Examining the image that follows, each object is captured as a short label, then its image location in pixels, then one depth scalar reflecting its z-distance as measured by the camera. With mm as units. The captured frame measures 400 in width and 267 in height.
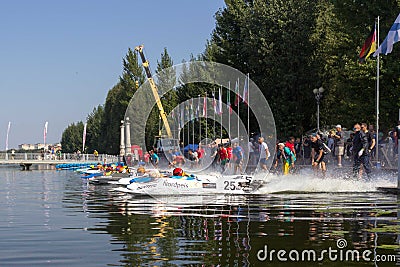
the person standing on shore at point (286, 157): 30328
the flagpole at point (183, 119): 66050
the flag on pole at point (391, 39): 25047
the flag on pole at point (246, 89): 49131
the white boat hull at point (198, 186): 23062
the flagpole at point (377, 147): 27323
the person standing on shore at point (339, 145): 29097
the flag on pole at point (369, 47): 29500
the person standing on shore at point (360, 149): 24156
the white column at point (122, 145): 66562
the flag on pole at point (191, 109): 63041
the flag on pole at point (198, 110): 59547
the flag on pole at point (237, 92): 46562
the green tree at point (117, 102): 87000
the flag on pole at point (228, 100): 49856
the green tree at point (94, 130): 122850
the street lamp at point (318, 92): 45062
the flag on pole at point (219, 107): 47194
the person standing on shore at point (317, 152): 27141
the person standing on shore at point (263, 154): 31716
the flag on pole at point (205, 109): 51850
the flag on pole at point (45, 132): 98688
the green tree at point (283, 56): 53156
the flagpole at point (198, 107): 59031
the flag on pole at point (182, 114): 65862
